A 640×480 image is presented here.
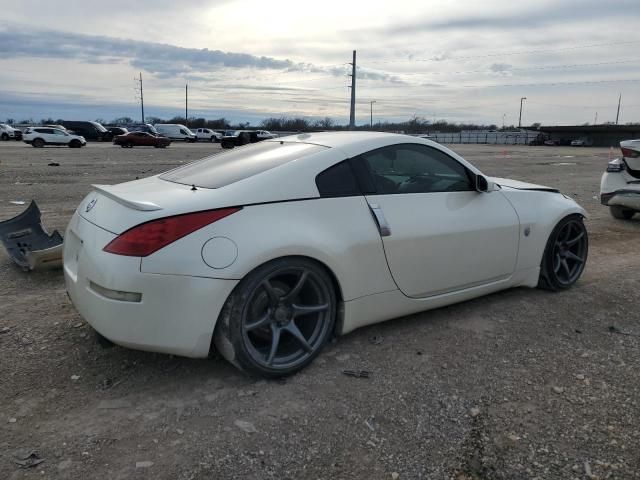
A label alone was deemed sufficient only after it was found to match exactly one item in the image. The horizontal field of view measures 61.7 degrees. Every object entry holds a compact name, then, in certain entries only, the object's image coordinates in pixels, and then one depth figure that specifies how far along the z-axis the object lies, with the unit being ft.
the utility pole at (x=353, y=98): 173.58
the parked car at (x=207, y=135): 184.96
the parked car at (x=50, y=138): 115.24
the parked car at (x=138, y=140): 125.70
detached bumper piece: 16.80
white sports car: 9.45
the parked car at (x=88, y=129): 154.61
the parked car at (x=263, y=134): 145.14
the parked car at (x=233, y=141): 124.47
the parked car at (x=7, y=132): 149.48
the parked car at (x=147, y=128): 165.16
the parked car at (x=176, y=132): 178.50
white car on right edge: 26.35
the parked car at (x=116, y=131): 155.41
